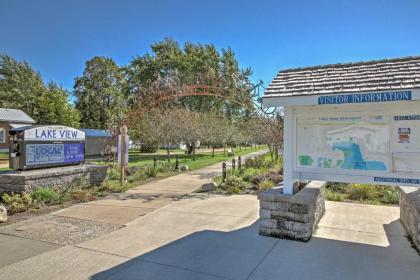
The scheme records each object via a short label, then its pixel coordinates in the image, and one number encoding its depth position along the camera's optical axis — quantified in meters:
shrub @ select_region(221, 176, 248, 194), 10.71
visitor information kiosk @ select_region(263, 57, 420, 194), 5.18
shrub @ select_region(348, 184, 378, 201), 9.15
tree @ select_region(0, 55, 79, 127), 36.09
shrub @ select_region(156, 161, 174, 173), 16.31
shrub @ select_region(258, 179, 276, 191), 10.59
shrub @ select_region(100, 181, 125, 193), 11.26
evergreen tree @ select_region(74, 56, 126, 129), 46.22
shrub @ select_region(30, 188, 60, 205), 9.15
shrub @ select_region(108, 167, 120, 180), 13.49
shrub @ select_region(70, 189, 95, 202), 9.58
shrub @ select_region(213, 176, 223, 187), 12.16
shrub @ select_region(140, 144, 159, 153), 37.52
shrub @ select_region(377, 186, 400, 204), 8.76
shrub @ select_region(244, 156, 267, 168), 16.95
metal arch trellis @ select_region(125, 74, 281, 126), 11.46
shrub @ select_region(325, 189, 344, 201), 9.14
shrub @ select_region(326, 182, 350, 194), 10.06
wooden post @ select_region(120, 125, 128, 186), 12.08
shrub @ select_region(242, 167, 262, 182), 12.62
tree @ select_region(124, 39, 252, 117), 33.44
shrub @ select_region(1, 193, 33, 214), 8.20
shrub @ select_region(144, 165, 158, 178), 14.88
